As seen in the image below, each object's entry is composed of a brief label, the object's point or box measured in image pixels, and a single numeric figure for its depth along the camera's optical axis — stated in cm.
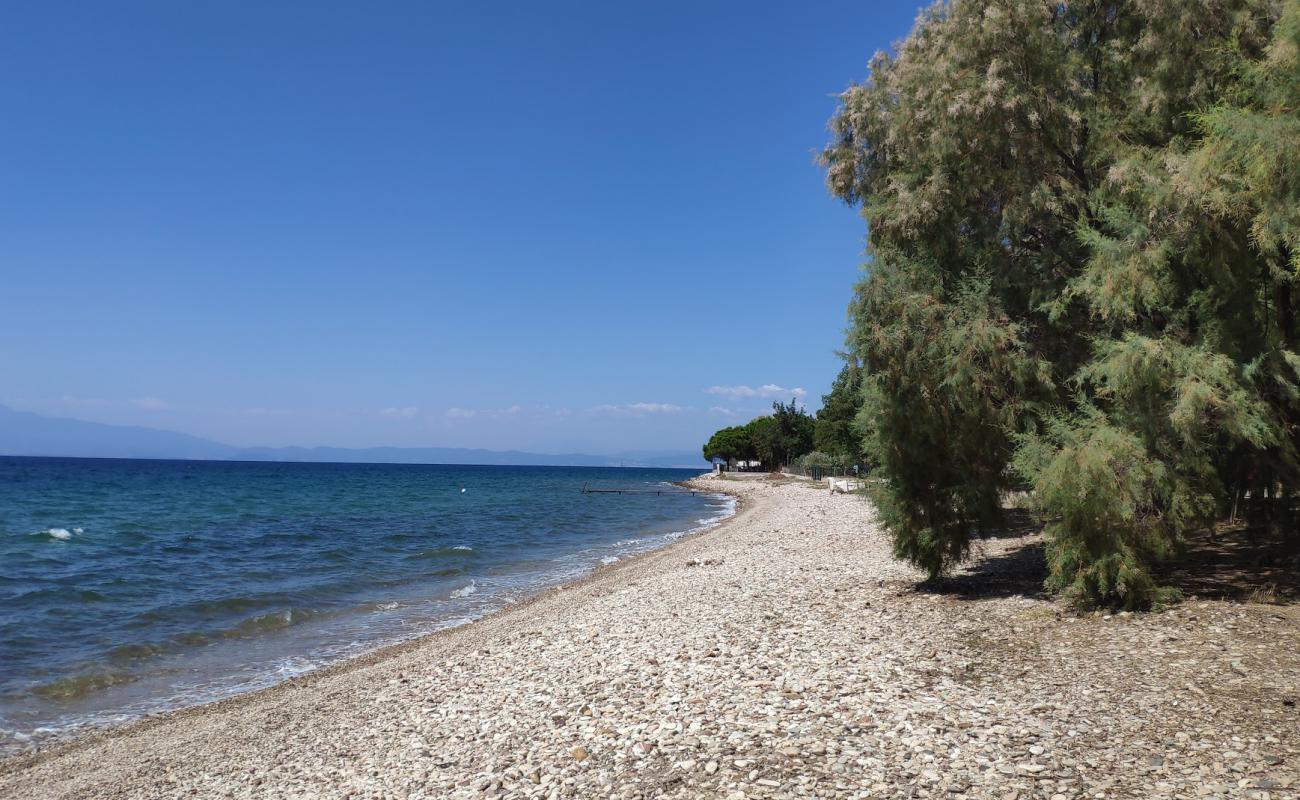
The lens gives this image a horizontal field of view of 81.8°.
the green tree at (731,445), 12656
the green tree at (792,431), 10144
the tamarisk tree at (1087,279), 946
